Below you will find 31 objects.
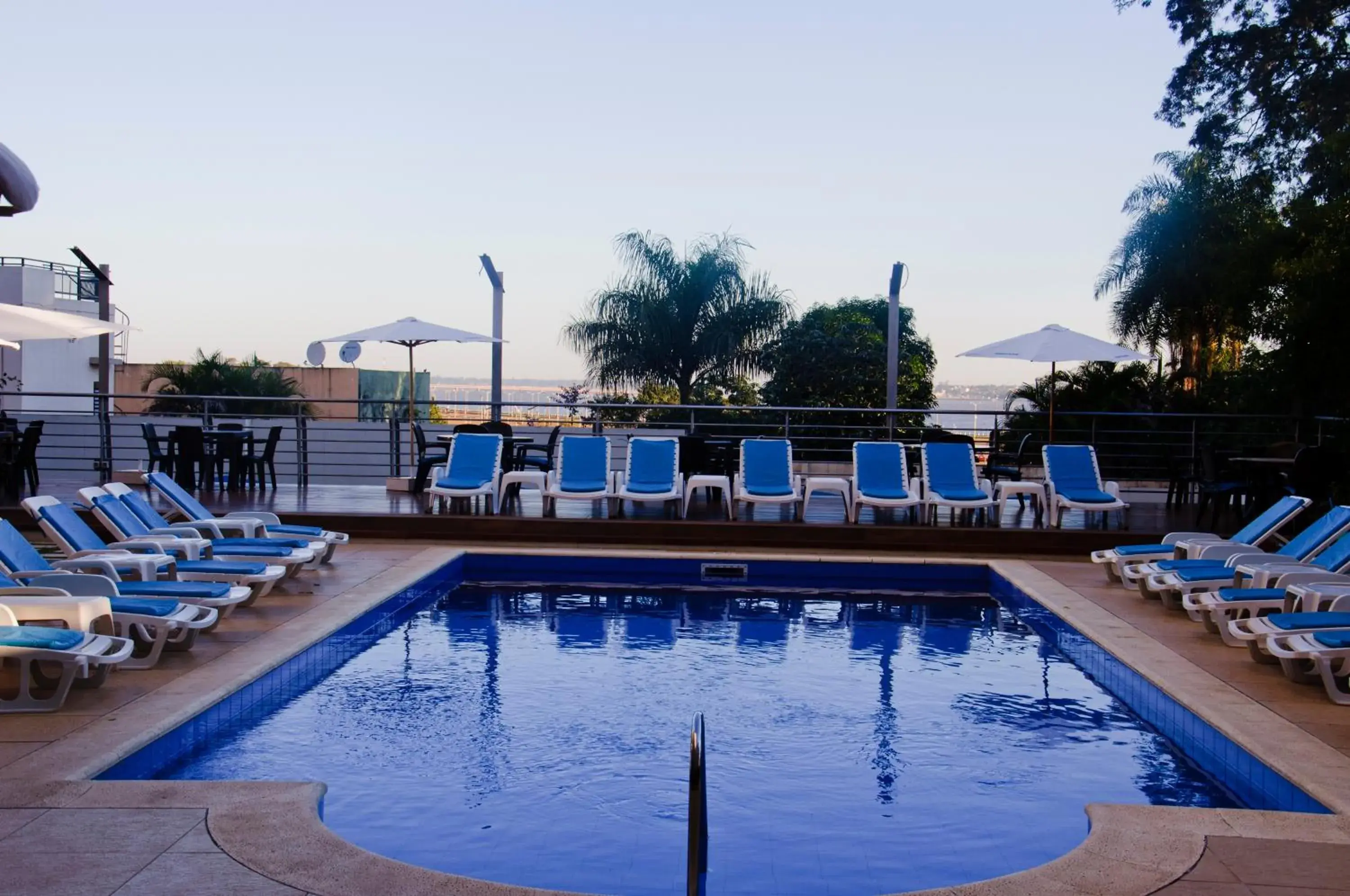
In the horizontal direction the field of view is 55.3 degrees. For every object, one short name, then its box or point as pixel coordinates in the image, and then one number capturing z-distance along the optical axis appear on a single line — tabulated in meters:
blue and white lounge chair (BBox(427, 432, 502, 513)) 10.67
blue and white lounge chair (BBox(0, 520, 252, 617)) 5.88
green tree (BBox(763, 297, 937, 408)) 22.11
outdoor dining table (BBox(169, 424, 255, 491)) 11.84
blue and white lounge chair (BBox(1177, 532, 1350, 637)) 6.24
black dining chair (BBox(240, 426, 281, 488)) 12.33
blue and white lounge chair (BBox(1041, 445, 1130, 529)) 10.55
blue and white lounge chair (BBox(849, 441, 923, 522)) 10.80
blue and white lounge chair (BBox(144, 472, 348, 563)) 8.19
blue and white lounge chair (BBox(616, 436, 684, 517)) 10.82
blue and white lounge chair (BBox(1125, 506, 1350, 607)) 6.75
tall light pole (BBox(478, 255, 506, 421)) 13.29
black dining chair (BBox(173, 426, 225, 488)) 11.70
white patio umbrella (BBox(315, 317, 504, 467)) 12.59
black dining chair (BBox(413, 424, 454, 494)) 11.60
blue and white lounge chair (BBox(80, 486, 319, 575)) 7.21
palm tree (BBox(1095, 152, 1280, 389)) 22.94
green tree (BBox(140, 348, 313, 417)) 23.09
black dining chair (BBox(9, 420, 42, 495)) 11.62
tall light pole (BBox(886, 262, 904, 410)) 12.49
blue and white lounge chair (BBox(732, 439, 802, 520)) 10.87
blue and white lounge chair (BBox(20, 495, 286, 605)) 6.58
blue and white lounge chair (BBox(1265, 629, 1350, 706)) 5.05
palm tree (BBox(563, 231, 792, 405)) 23.69
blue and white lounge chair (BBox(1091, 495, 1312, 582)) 8.01
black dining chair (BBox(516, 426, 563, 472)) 12.17
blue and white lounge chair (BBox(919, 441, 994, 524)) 10.82
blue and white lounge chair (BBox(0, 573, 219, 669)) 5.10
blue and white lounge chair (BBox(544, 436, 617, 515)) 10.77
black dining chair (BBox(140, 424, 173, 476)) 12.01
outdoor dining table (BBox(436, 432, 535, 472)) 11.82
